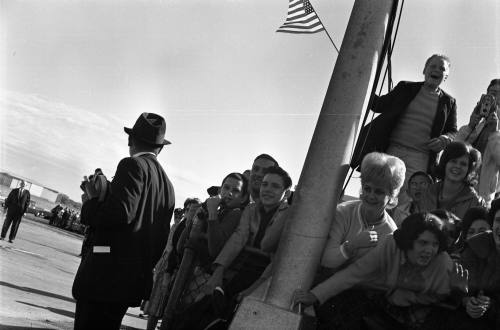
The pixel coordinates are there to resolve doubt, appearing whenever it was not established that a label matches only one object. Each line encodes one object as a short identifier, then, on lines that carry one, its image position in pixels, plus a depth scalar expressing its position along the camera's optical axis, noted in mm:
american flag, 6730
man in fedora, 4352
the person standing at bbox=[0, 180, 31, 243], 18752
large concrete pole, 4172
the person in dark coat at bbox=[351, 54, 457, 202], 6355
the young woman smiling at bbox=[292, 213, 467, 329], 3854
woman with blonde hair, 4230
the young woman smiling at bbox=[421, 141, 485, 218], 5547
